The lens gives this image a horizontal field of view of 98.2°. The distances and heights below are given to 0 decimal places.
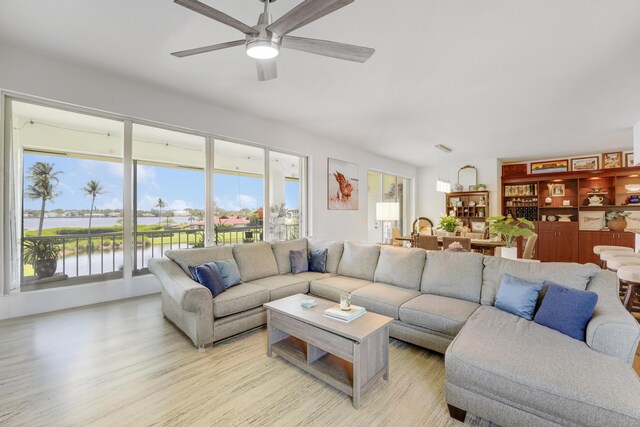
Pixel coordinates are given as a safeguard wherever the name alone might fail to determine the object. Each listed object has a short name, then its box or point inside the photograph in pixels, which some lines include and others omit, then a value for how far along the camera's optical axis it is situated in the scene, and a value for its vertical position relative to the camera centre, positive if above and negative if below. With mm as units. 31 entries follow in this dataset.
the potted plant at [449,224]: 4957 -166
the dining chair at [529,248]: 4238 -521
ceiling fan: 1604 +1223
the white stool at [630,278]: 2713 -641
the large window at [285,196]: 5285 +404
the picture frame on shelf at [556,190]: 7381 +648
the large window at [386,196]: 7723 +588
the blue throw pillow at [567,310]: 1871 -680
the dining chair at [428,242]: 4410 -435
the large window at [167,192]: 4125 +382
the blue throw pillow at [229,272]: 3074 -636
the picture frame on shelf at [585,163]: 7195 +1343
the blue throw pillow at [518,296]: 2217 -678
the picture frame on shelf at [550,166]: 7625 +1345
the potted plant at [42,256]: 3281 -467
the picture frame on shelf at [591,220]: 6914 -153
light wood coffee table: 1884 -963
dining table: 4461 -474
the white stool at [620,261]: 2994 -523
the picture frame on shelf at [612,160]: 6828 +1349
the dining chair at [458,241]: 4148 -413
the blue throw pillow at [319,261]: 3959 -655
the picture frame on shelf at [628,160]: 6670 +1310
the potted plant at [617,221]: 6355 -166
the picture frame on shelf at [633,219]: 6390 -123
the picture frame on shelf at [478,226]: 7965 -328
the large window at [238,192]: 4594 +411
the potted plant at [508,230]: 3697 -207
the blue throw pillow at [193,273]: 2862 -595
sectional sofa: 1423 -827
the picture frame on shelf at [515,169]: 8094 +1331
